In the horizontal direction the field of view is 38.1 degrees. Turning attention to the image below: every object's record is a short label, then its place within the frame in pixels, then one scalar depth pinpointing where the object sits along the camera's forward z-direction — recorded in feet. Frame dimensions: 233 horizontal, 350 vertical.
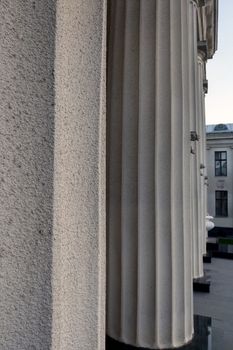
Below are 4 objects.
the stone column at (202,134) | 28.23
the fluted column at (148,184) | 8.91
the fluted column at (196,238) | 19.81
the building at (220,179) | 98.07
